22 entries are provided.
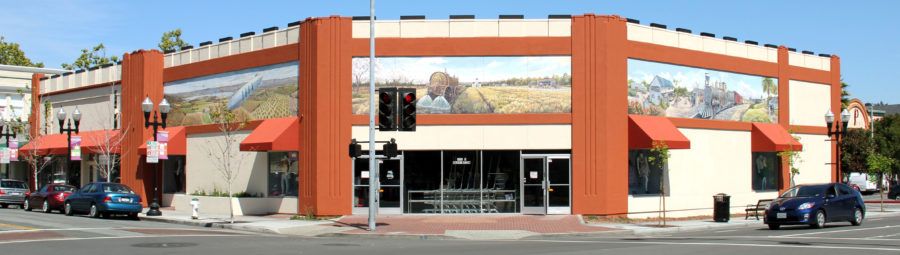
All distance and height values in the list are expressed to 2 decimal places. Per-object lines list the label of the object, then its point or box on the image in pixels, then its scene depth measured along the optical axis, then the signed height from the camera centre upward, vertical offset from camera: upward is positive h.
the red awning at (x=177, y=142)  37.28 +0.36
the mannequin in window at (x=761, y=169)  37.28 -0.77
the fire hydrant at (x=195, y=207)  30.86 -1.98
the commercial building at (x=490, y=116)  30.64 +1.24
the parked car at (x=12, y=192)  40.28 -1.91
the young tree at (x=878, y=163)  38.75 -0.54
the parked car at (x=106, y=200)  30.98 -1.77
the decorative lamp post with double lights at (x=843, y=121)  35.84 +1.24
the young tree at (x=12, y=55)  83.06 +9.02
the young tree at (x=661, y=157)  29.33 -0.22
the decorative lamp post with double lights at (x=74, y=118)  39.16 +1.44
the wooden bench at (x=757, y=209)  32.06 -2.13
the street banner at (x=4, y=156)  47.41 -0.30
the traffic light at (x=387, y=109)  24.61 +1.16
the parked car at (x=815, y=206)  26.31 -1.67
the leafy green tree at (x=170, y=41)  72.88 +9.10
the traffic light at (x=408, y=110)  24.50 +1.11
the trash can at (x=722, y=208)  30.38 -1.97
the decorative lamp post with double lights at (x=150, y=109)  32.25 +1.41
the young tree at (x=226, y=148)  34.34 +0.10
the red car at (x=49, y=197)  34.69 -1.88
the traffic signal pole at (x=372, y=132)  25.69 +0.54
